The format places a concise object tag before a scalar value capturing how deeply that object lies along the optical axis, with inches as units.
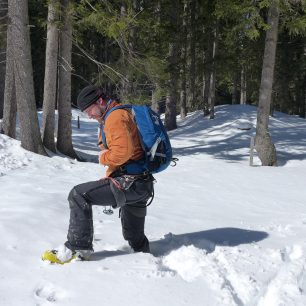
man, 166.4
